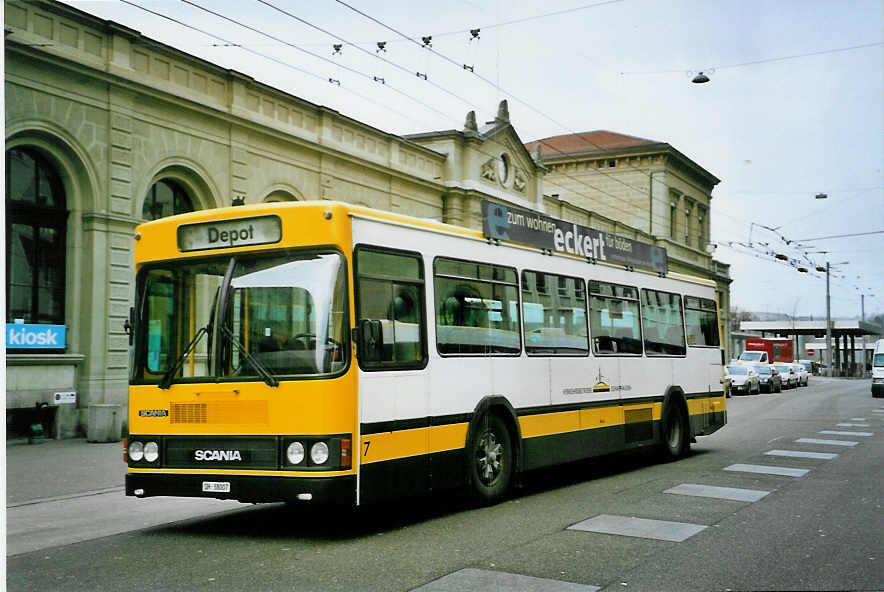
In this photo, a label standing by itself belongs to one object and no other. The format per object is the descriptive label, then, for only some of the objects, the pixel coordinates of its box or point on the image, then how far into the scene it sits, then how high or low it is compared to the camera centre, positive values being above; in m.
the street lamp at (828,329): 71.89 +2.40
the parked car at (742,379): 45.42 -0.85
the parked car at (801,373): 57.41 -0.78
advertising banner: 11.04 +1.61
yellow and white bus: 8.14 +0.06
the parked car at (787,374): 54.91 -0.79
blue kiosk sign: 17.91 +0.62
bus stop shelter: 89.12 +2.82
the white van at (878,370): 39.66 -0.45
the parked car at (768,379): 48.59 -0.96
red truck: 70.50 +1.01
